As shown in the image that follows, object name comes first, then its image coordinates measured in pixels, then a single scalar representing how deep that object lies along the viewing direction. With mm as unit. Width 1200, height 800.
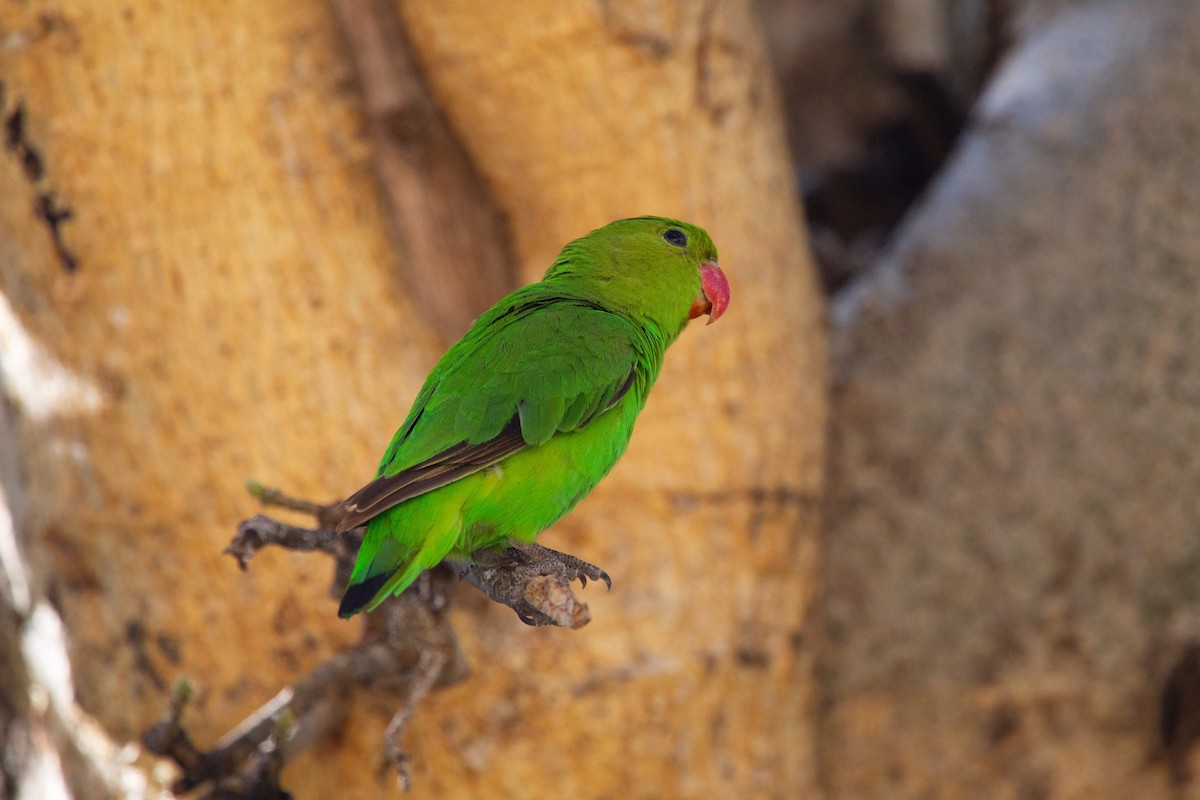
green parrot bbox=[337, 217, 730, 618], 3887
